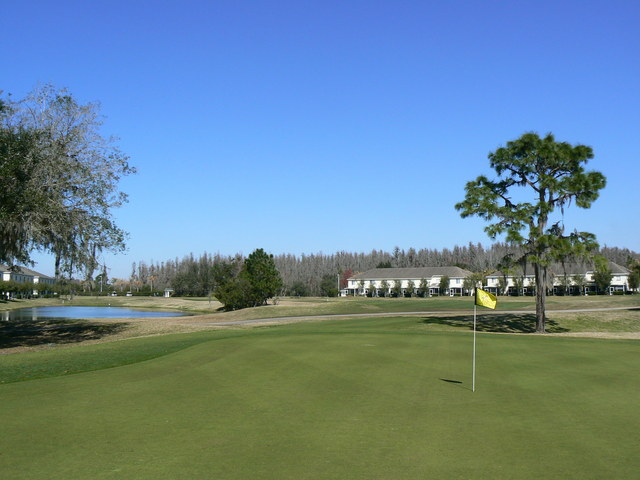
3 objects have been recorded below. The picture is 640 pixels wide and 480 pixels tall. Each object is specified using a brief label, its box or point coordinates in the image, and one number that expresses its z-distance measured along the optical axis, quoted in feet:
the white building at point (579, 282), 345.31
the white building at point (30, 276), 480.23
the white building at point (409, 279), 438.40
